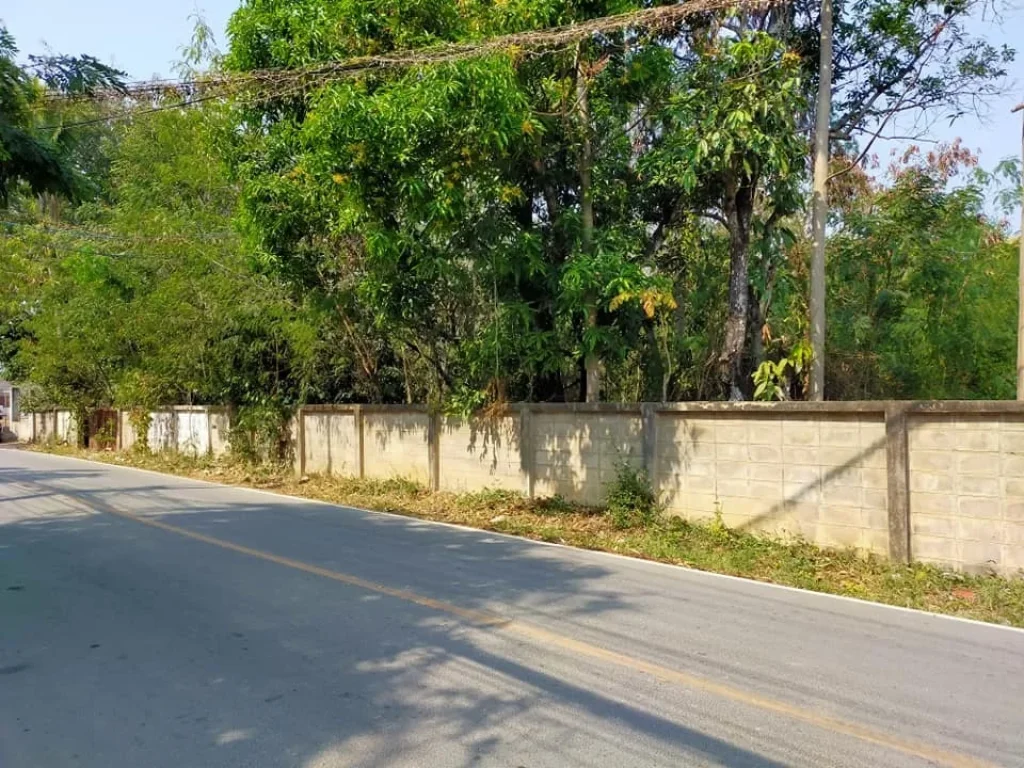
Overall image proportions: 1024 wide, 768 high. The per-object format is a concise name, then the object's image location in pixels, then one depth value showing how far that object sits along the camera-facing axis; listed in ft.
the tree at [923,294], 43.98
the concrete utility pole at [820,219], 36.70
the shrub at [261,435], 67.10
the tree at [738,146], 37.09
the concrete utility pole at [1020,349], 29.66
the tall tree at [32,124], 27.76
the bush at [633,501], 38.32
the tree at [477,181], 36.22
